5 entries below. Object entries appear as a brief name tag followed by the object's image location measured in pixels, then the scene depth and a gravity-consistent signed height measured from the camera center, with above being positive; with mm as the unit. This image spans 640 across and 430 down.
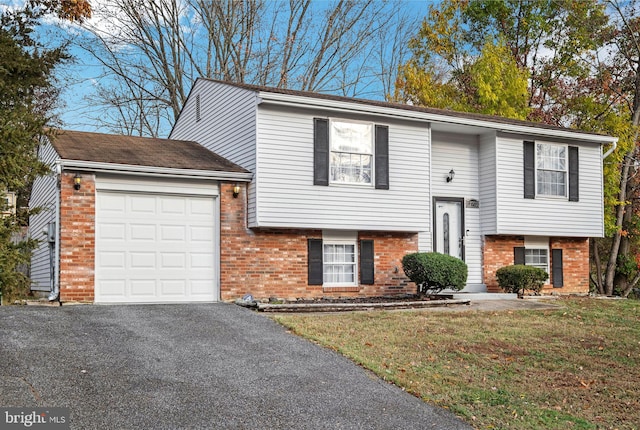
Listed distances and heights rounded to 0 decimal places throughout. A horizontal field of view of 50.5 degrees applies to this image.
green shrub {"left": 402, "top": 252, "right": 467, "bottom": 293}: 14859 -877
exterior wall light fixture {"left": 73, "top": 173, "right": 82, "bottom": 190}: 12780 +978
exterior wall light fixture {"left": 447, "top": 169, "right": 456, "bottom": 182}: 17562 +1451
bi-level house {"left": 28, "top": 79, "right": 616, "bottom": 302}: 13367 +711
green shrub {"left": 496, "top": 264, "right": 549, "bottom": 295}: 16734 -1178
